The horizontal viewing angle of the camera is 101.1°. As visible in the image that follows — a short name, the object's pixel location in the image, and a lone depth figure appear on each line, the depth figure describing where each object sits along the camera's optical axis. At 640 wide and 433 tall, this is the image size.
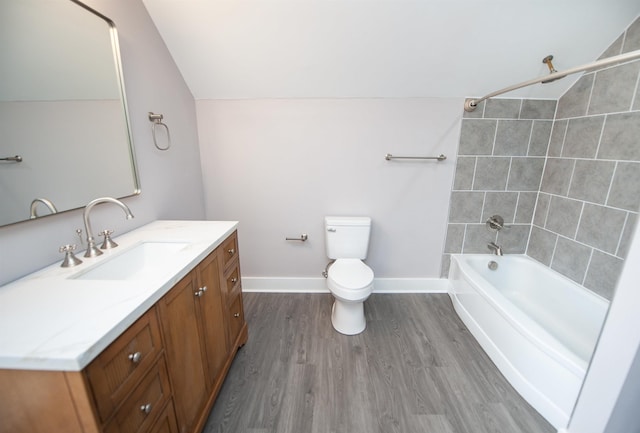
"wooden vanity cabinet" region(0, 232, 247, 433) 0.64
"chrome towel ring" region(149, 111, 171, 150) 1.60
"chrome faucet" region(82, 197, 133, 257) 1.09
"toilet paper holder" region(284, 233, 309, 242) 2.35
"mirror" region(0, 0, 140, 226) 0.94
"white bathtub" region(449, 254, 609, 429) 1.32
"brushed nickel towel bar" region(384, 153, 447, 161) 2.16
